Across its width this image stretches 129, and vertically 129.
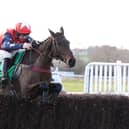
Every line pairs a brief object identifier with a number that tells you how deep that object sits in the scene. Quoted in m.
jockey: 13.96
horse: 13.16
